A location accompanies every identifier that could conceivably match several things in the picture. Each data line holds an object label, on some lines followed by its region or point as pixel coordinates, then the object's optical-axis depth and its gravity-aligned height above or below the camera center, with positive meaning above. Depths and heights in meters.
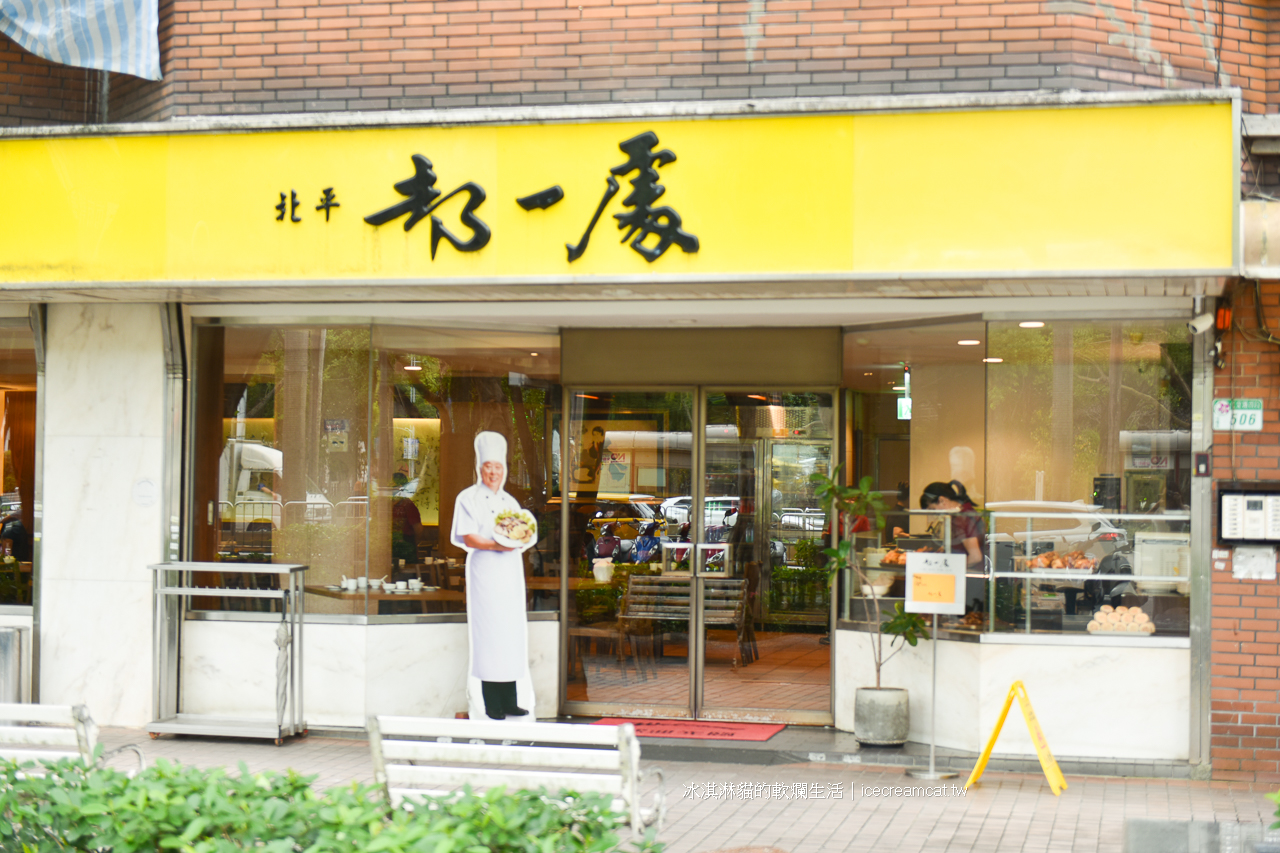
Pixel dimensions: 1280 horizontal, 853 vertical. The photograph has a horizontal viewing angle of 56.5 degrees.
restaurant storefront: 7.01 +0.69
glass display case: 7.79 -0.63
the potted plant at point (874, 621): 8.15 -1.00
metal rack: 8.50 -1.33
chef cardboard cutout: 8.63 -0.83
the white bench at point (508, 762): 4.53 -1.12
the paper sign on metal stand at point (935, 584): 7.80 -0.69
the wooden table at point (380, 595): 8.86 -0.91
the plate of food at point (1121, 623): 7.80 -0.94
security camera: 7.54 +1.00
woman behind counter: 8.24 -0.27
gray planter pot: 8.13 -1.64
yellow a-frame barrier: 7.14 -1.61
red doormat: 8.59 -1.87
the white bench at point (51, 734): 4.88 -1.08
